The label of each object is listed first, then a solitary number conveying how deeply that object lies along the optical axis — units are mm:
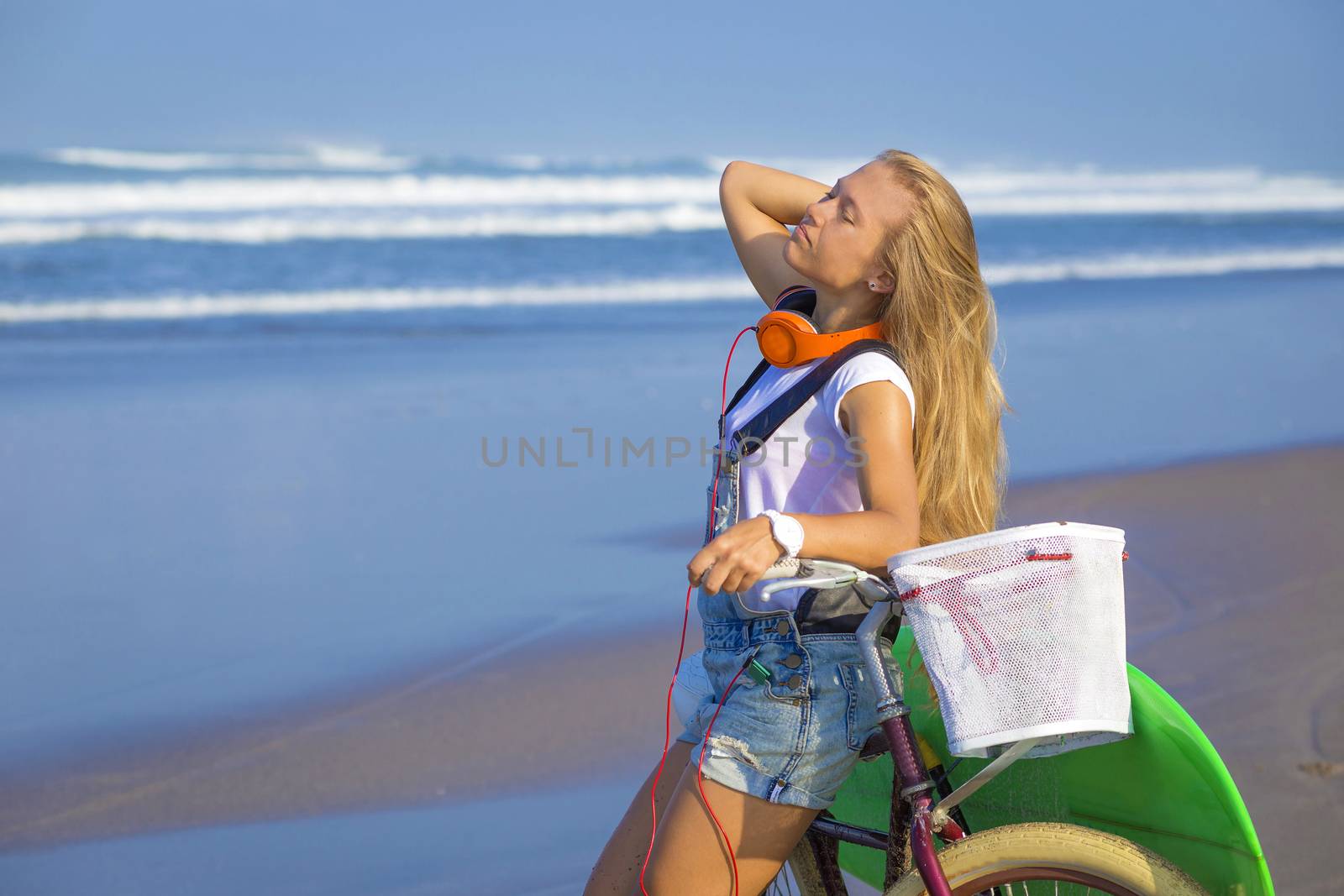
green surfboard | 7018
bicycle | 7010
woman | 7152
